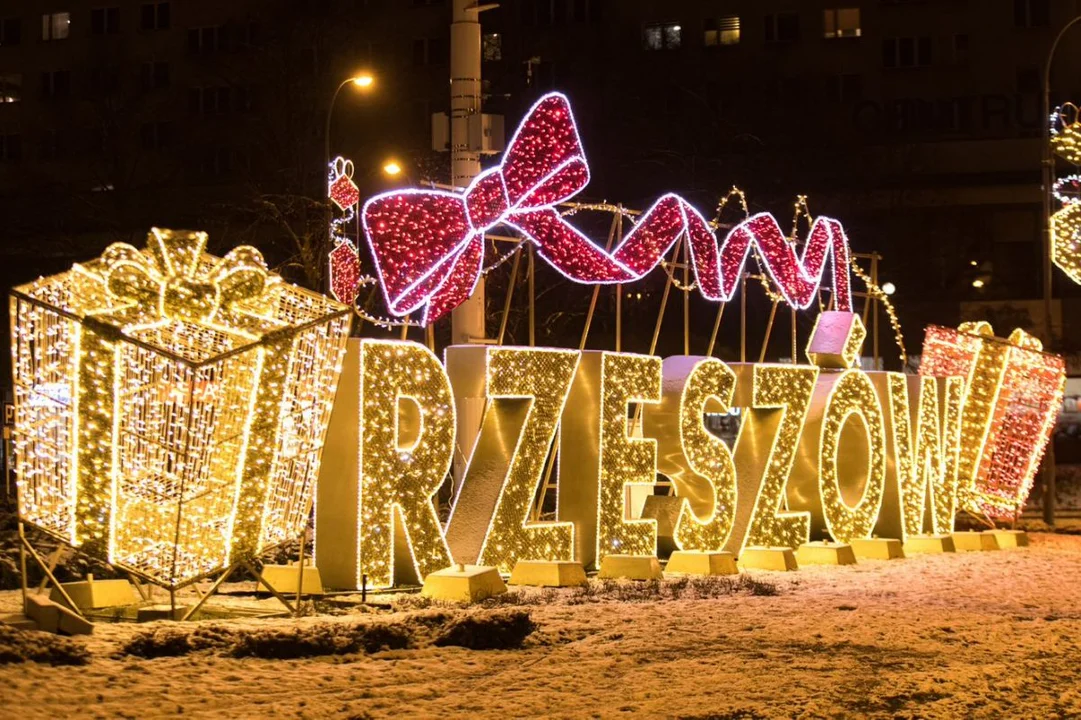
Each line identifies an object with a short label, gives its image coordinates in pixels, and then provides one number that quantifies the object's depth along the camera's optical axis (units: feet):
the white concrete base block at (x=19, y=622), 35.81
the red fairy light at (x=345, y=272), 70.85
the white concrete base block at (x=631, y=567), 51.21
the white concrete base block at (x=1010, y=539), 67.92
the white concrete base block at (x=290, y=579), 45.19
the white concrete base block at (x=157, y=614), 38.81
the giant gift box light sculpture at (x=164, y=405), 37.91
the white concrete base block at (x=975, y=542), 66.80
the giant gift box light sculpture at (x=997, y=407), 71.20
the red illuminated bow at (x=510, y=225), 48.24
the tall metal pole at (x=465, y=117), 53.98
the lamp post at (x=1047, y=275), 79.87
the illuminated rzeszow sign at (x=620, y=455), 46.11
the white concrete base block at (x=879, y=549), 62.28
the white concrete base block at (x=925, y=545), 65.62
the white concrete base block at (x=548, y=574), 48.93
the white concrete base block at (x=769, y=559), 56.39
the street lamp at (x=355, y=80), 78.65
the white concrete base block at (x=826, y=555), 59.31
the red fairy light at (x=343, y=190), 77.77
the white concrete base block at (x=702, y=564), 53.88
